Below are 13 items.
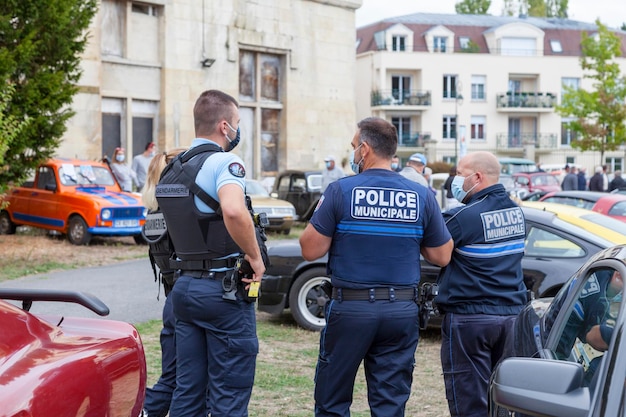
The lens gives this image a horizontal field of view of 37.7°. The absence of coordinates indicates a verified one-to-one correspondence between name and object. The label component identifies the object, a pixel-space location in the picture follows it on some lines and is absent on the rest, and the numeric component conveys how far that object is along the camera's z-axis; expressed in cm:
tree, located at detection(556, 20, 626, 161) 4775
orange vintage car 1819
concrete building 2678
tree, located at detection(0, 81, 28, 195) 1325
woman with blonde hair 626
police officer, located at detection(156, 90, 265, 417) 486
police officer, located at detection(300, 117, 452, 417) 489
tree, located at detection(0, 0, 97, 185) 1620
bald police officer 549
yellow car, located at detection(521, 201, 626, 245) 884
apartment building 6793
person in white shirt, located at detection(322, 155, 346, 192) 2225
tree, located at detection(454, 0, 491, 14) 9056
